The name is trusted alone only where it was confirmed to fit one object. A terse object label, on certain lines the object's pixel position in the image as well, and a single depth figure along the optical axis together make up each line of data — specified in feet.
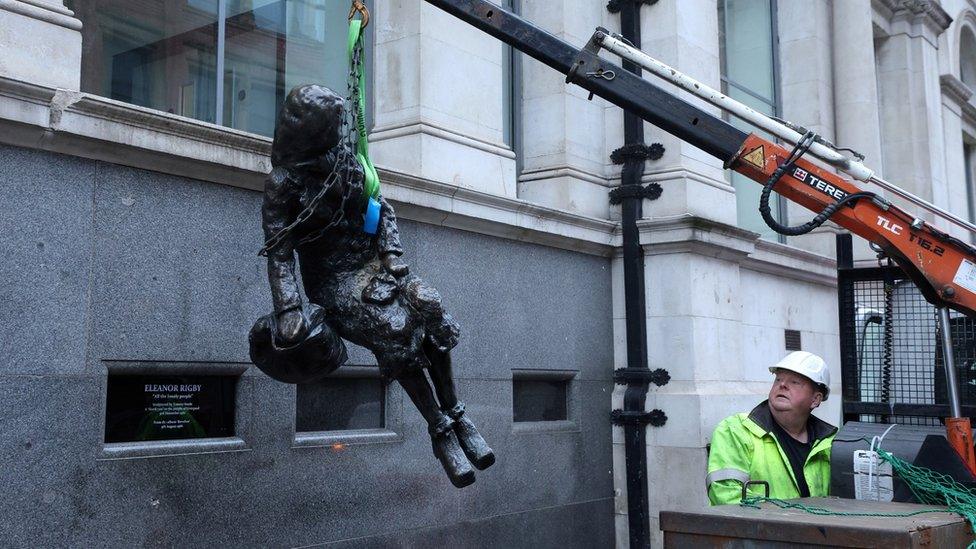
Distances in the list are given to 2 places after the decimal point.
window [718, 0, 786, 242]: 47.14
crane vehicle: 20.97
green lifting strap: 17.54
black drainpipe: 33.76
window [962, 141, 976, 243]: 74.02
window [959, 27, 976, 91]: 74.84
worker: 19.40
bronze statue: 16.16
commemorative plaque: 21.20
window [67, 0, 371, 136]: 25.95
